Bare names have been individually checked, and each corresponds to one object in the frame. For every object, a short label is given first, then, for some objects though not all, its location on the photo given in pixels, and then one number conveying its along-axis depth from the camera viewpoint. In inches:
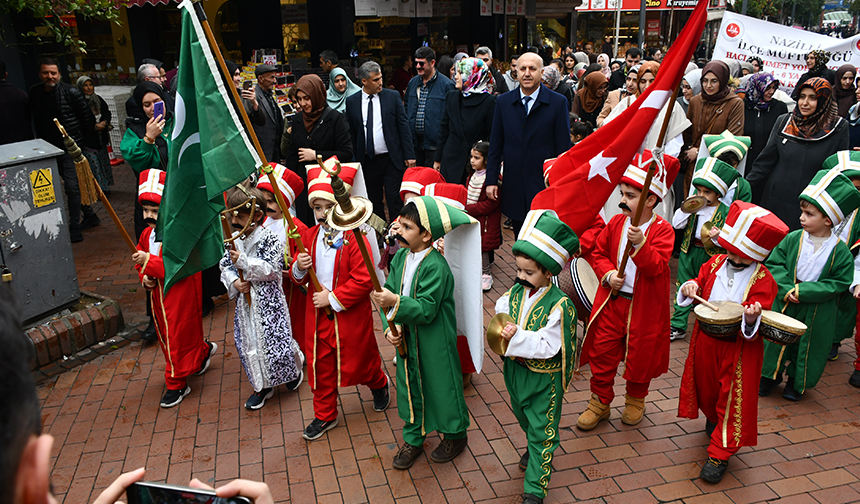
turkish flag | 144.7
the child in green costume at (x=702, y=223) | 212.5
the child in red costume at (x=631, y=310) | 168.7
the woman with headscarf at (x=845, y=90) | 351.9
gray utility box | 221.0
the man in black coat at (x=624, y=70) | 470.2
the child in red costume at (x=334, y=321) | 169.8
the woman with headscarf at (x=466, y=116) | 293.6
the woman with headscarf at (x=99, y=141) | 372.2
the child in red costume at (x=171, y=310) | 191.9
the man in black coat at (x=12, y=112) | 312.9
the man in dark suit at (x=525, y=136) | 247.1
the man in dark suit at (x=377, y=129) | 309.3
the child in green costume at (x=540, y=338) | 140.2
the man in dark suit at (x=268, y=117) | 325.5
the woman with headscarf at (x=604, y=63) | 564.6
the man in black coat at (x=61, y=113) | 326.3
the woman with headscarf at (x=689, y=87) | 310.5
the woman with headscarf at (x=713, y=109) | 280.2
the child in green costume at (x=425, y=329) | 151.4
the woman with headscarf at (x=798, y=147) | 245.3
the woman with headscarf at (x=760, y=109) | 301.9
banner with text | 420.8
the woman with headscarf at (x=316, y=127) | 267.7
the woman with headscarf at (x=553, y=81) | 434.0
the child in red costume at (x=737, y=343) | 147.8
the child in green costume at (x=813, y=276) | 179.3
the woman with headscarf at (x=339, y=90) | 360.6
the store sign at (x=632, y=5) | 1041.0
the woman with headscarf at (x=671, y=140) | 245.5
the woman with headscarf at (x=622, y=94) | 339.8
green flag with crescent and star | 140.7
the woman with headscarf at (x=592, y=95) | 386.3
